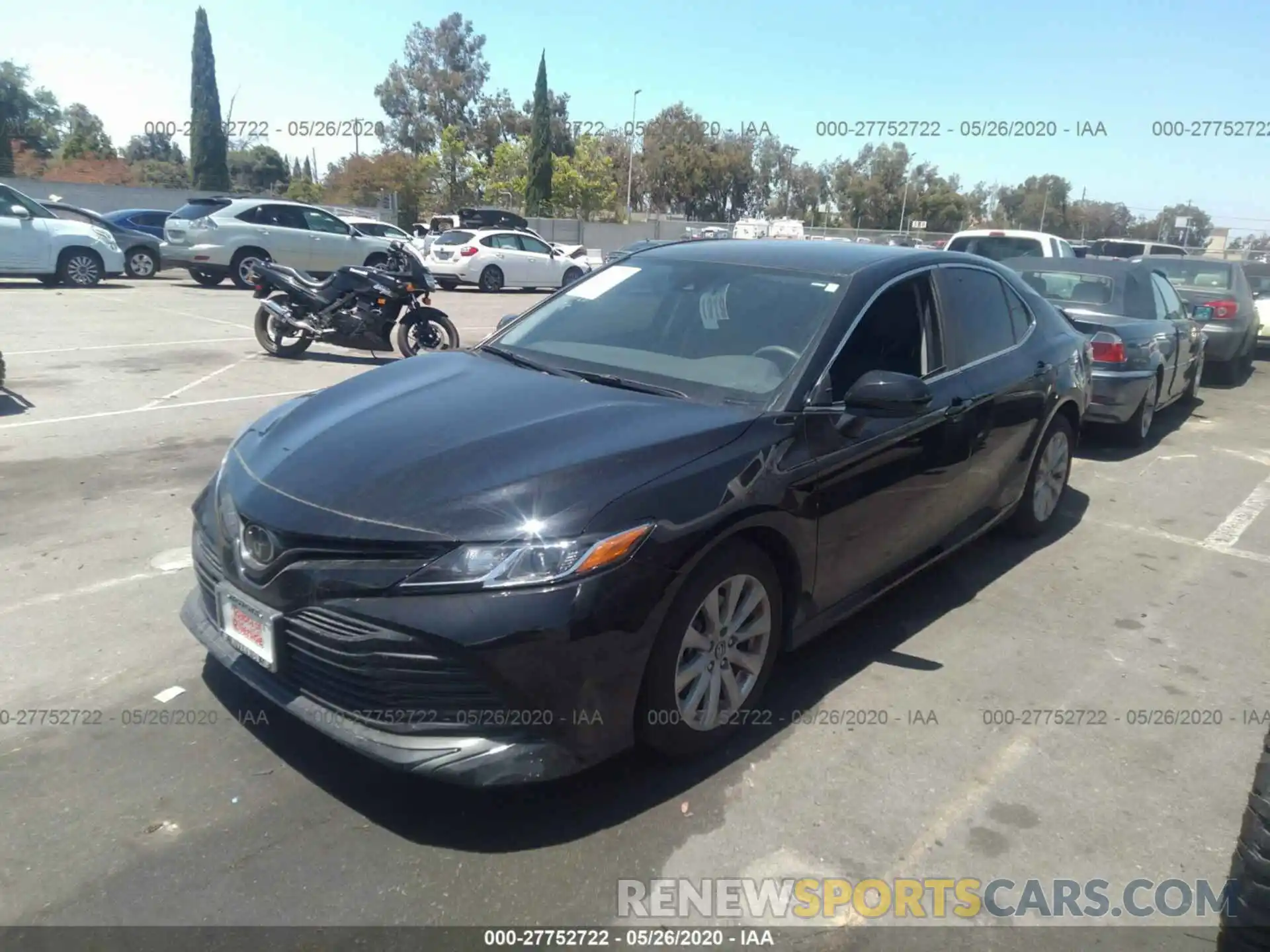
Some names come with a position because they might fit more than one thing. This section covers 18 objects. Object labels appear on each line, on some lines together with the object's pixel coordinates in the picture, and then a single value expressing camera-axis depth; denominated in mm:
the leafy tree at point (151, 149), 79625
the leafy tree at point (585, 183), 54688
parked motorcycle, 11117
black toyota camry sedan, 2738
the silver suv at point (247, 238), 18453
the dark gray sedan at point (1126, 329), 8062
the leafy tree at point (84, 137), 60406
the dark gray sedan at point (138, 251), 20281
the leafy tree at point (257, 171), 69312
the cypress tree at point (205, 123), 49281
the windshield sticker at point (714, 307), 4125
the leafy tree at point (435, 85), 66062
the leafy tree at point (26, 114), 62281
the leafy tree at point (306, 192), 54438
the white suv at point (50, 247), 16391
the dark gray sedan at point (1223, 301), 12695
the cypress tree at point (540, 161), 52719
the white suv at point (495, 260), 22297
